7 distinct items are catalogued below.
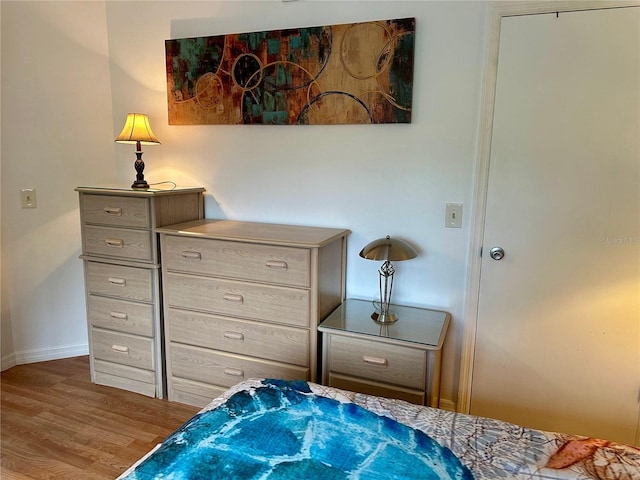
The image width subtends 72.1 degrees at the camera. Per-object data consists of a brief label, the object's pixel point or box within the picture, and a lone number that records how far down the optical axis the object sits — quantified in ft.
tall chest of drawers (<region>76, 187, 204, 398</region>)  7.89
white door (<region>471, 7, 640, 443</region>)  6.33
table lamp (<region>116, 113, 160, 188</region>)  8.34
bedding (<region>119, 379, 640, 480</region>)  3.64
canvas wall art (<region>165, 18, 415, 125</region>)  7.34
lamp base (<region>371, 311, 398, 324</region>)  7.11
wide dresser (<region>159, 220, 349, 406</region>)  7.06
